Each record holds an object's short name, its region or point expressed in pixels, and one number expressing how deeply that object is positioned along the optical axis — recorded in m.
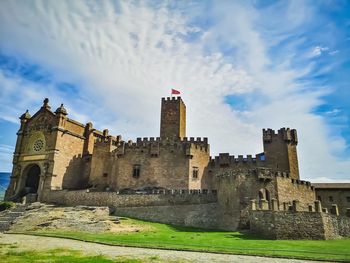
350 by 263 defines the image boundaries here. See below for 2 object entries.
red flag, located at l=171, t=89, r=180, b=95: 50.97
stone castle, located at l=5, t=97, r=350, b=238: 33.25
